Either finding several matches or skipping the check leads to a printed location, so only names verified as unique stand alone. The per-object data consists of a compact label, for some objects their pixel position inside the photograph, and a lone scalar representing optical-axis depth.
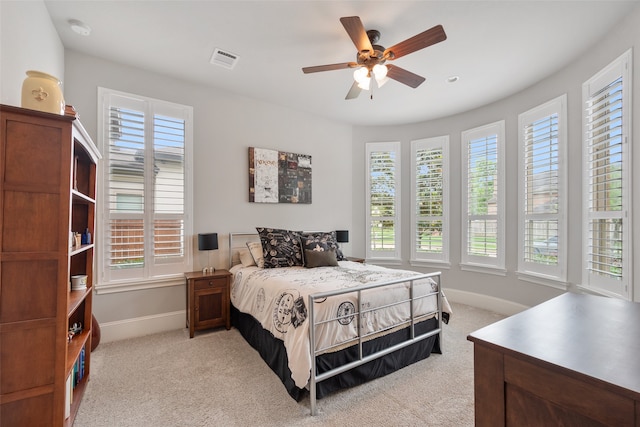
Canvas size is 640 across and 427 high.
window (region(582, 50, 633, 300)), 2.35
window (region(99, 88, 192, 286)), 3.01
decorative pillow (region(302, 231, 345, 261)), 3.47
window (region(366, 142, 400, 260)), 4.90
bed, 2.02
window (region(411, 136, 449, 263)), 4.54
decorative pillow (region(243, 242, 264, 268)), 3.40
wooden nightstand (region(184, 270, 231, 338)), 3.08
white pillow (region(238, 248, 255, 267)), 3.51
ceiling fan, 1.96
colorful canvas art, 3.90
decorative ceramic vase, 1.50
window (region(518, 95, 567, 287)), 3.18
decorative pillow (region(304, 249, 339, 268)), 3.36
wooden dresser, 0.68
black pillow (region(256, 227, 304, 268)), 3.35
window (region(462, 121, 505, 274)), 3.96
